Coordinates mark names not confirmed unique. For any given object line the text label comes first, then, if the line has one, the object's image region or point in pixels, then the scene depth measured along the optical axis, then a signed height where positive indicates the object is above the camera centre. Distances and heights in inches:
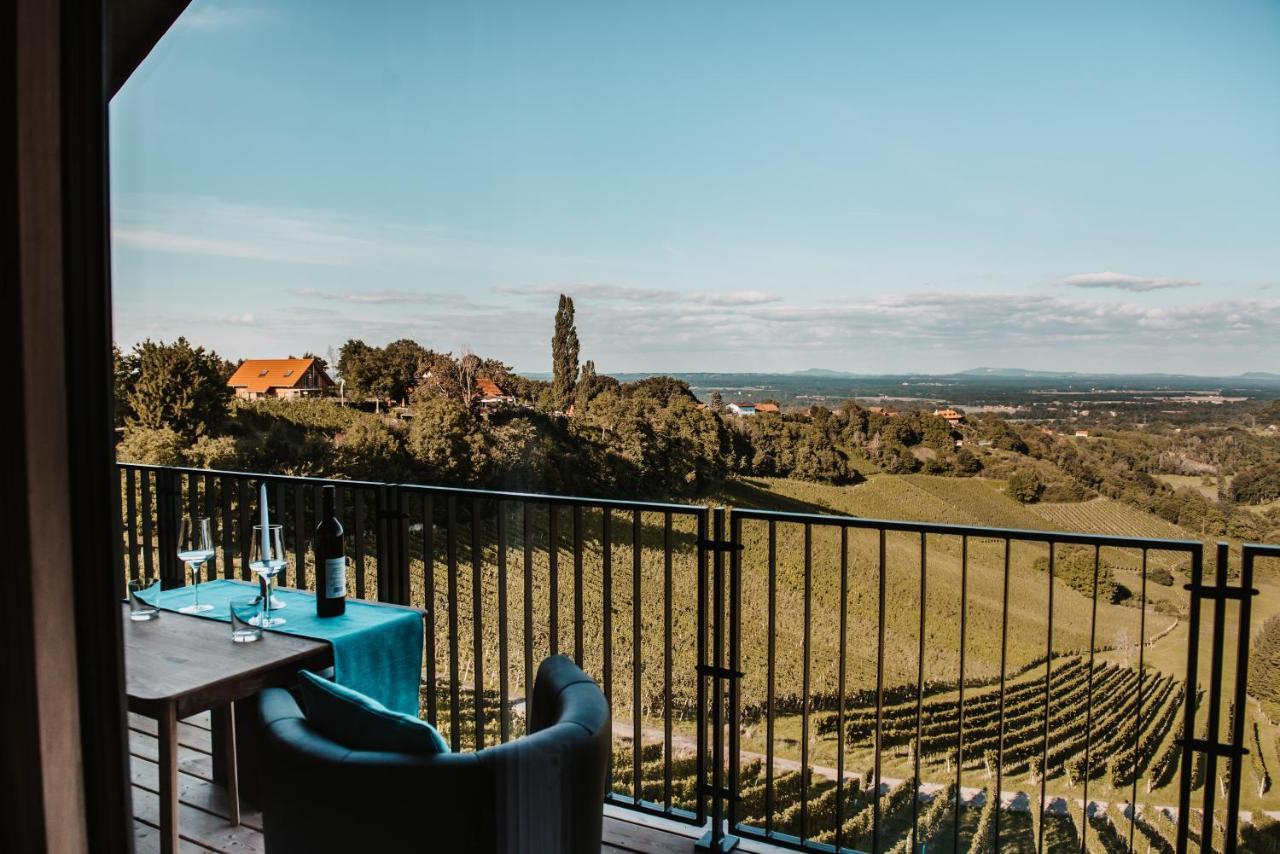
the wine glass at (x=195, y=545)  86.6 -16.7
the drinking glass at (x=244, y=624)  77.7 -22.2
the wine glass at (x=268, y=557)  85.4 -17.6
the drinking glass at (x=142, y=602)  83.9 -21.7
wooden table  66.1 -23.5
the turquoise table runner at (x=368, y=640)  79.8 -24.6
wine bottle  83.7 -18.3
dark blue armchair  53.1 -26.1
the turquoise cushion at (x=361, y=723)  55.4 -22.6
